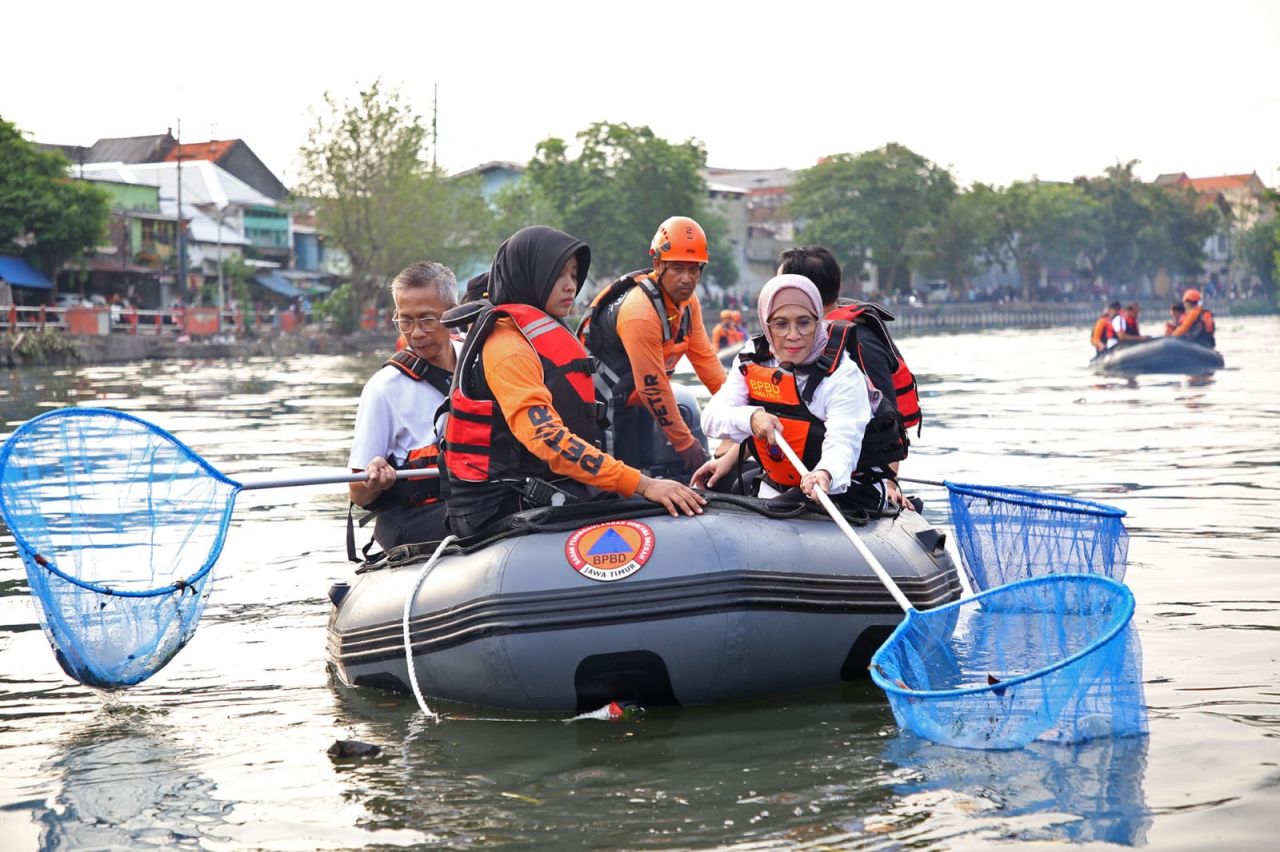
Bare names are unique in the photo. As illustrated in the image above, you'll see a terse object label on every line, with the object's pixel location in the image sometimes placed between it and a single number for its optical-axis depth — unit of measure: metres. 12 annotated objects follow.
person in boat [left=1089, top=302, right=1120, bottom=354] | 33.03
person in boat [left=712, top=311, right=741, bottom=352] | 33.12
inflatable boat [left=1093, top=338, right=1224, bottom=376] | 30.23
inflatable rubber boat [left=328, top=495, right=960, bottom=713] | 6.03
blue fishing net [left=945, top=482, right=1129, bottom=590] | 6.88
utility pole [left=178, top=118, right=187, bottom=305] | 63.28
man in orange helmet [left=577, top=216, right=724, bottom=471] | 7.89
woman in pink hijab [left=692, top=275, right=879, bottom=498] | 6.43
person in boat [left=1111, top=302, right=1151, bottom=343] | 32.62
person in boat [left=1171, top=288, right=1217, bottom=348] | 31.67
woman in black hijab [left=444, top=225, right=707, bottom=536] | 6.23
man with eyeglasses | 7.19
